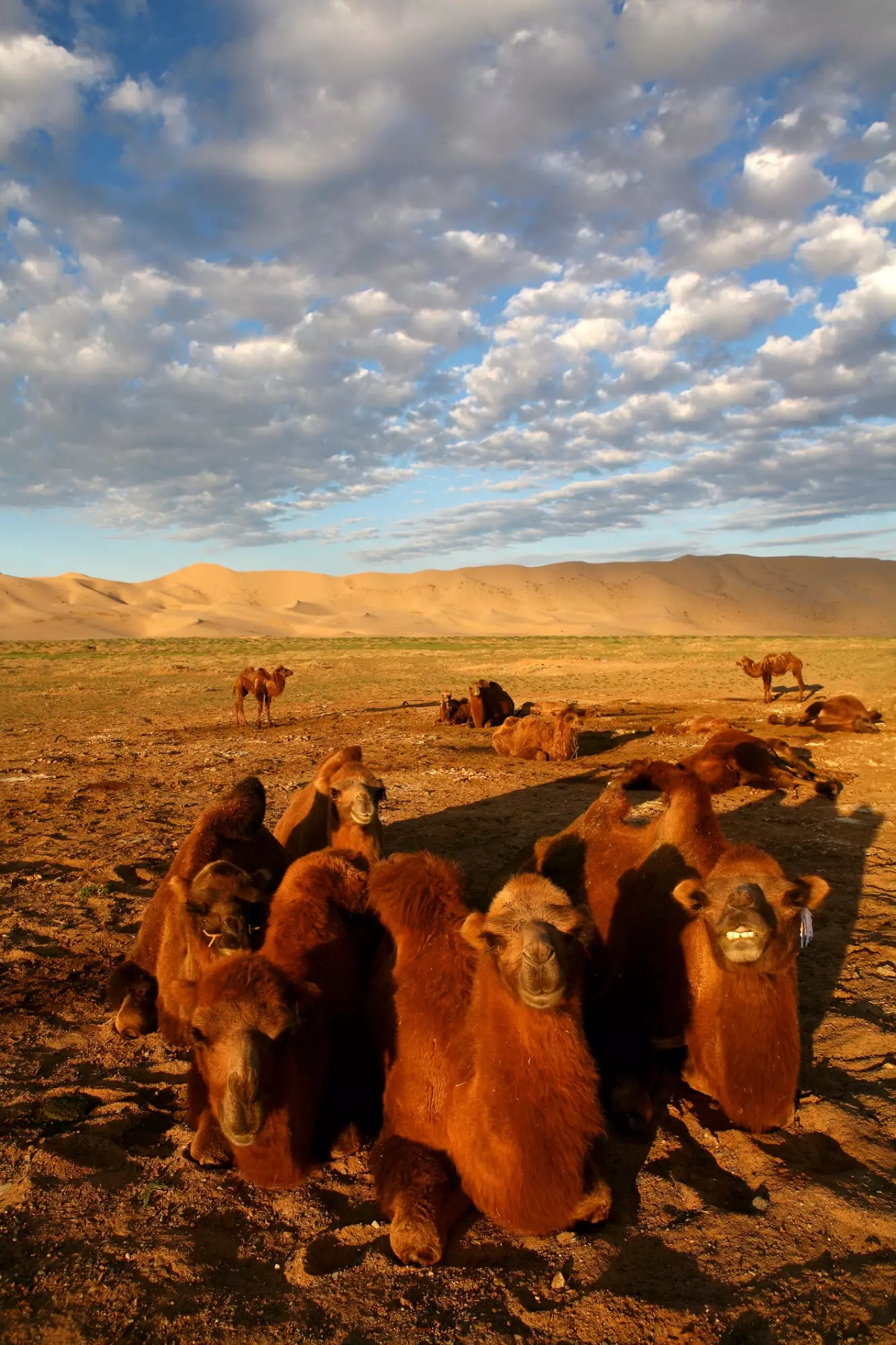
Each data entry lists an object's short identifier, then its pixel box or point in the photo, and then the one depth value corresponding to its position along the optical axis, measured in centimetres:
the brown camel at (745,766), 1195
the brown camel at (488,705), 1880
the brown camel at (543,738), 1513
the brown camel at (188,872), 544
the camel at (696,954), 423
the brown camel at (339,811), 671
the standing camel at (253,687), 1947
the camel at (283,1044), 368
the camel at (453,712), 1972
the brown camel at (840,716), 1730
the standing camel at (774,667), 2255
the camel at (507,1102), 350
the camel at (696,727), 1614
